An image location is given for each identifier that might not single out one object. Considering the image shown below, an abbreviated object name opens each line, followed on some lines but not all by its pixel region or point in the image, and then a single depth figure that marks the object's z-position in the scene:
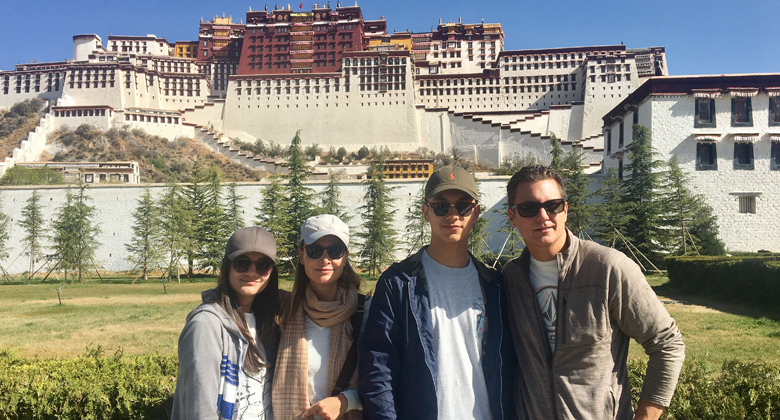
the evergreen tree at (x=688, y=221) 21.33
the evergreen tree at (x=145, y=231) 25.92
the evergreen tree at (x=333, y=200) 27.20
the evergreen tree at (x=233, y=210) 26.92
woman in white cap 2.47
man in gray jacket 2.23
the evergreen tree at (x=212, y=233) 25.06
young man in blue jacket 2.30
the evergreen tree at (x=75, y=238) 23.48
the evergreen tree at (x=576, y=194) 22.61
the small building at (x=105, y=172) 44.78
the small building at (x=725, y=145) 23.98
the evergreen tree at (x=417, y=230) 25.15
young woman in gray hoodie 2.34
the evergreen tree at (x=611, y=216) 21.41
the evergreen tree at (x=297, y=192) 24.77
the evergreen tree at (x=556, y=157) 23.03
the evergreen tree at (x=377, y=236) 23.83
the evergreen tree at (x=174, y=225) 22.61
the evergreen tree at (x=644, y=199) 21.72
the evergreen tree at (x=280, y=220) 22.78
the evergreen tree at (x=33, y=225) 29.62
